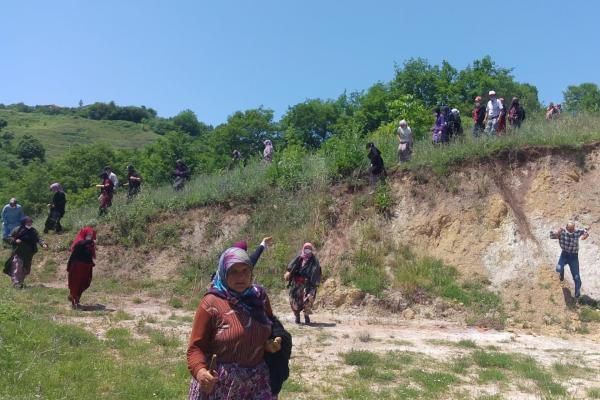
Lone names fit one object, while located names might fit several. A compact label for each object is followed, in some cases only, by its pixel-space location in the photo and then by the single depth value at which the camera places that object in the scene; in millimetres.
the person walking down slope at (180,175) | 19641
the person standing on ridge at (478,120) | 16250
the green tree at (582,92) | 51925
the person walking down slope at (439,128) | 16125
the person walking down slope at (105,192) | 18594
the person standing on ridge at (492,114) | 15898
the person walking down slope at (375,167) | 14938
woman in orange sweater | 3422
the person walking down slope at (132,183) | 19375
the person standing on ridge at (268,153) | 19672
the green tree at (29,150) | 68500
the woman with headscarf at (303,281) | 10867
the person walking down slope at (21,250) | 12383
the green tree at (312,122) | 42625
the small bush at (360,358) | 7598
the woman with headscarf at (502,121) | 15953
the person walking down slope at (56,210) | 17734
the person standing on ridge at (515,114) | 16516
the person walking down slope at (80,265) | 11133
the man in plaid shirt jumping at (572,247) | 12000
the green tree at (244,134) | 43000
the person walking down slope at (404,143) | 15383
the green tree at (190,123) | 87500
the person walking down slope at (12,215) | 14641
